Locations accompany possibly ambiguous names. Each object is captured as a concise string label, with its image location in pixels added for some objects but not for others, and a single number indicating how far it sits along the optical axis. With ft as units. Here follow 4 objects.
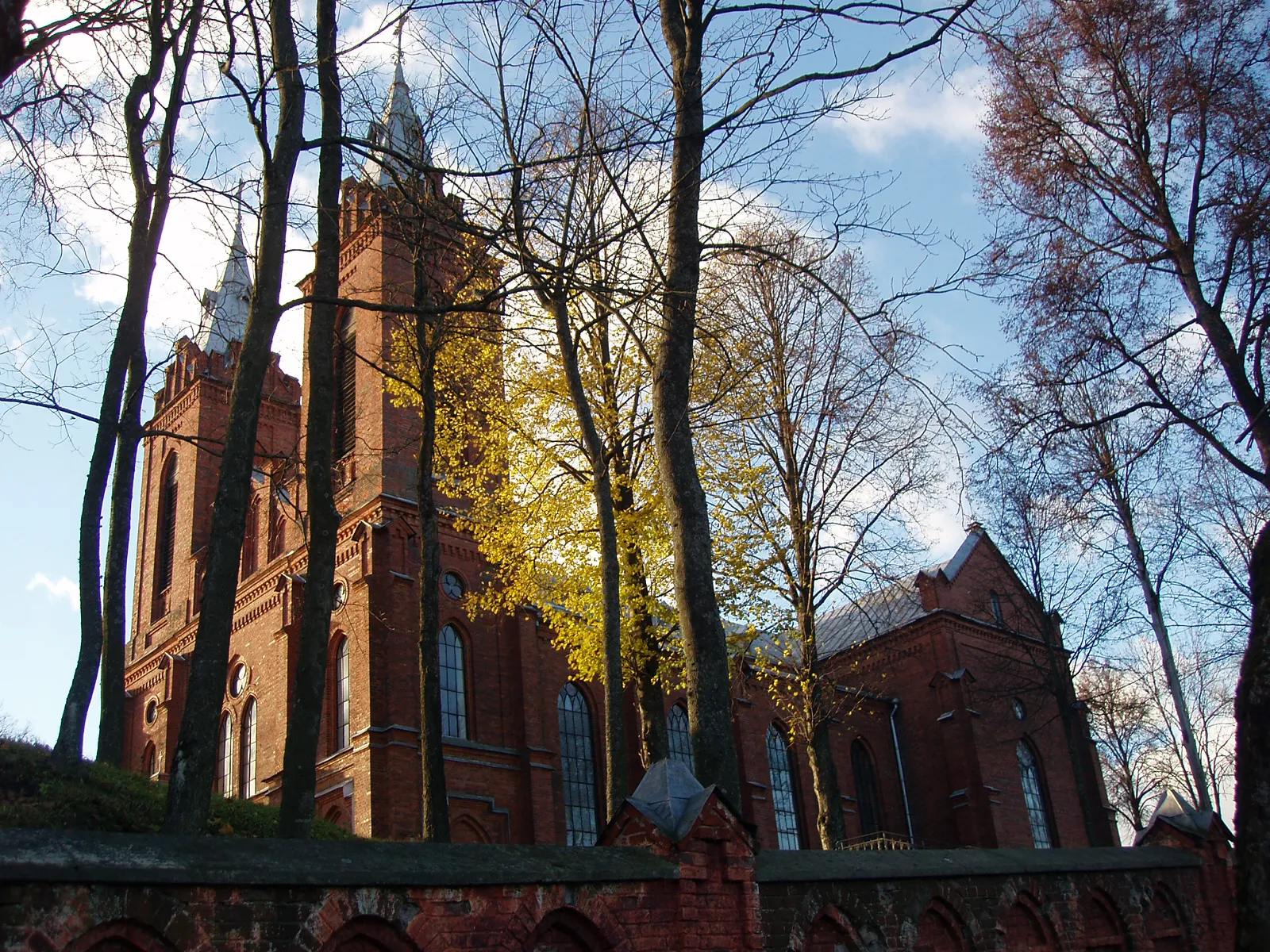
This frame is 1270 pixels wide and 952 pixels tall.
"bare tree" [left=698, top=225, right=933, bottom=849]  52.90
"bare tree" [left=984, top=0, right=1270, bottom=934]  36.63
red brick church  65.26
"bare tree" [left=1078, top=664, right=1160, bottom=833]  90.22
